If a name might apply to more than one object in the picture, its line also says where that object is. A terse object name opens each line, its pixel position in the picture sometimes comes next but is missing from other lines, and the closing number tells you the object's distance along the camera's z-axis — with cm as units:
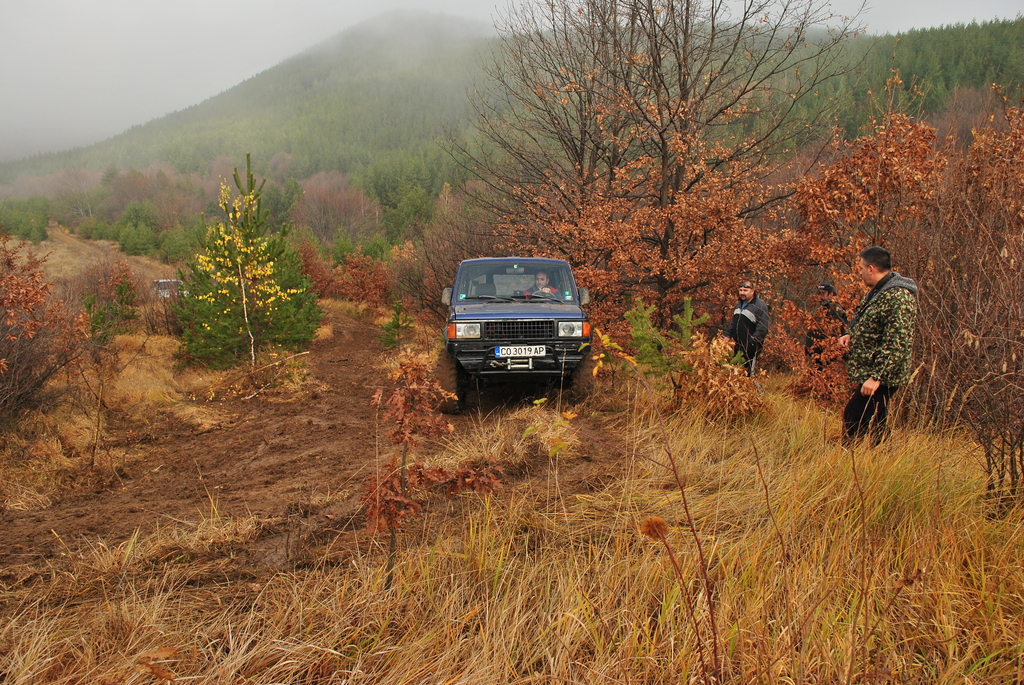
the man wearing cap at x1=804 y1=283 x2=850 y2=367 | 643
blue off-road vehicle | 642
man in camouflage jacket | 363
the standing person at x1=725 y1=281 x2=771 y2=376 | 747
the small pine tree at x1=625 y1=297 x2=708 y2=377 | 568
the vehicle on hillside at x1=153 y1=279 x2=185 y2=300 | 1556
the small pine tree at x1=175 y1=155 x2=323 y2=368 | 1043
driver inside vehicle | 749
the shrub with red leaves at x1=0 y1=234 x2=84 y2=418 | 549
